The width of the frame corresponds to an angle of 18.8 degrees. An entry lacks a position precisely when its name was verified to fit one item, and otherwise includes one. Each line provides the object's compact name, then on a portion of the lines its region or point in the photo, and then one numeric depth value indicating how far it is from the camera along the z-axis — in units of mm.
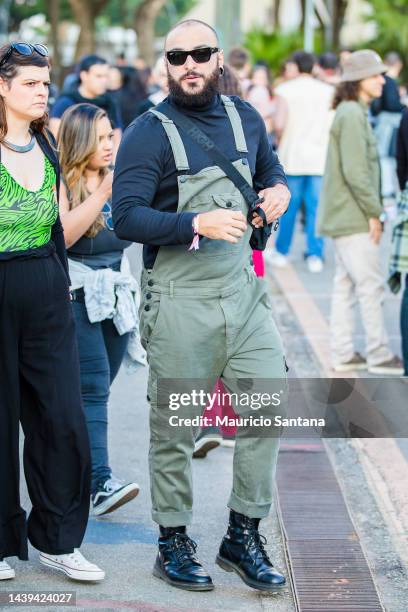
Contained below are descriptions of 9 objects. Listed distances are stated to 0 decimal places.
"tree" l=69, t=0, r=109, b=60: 36469
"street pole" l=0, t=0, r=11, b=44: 62628
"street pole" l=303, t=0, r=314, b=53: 25542
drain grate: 4309
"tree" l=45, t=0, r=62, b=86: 41969
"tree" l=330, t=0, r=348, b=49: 35809
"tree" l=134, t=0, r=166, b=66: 36531
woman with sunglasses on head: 4215
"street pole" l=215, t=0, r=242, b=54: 17766
